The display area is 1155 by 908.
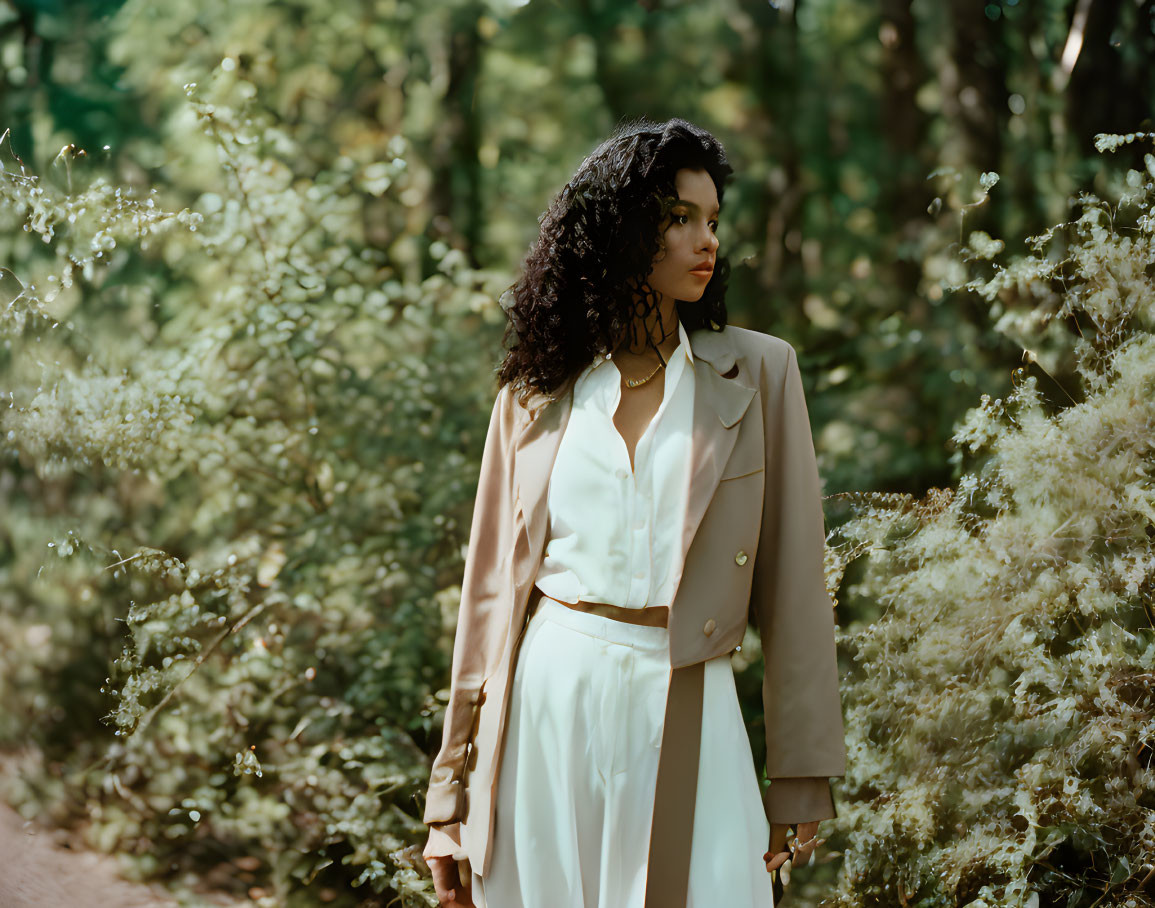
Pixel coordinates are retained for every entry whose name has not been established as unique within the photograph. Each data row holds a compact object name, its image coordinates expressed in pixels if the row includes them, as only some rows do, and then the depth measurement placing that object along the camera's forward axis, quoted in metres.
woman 1.54
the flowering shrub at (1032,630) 2.57
